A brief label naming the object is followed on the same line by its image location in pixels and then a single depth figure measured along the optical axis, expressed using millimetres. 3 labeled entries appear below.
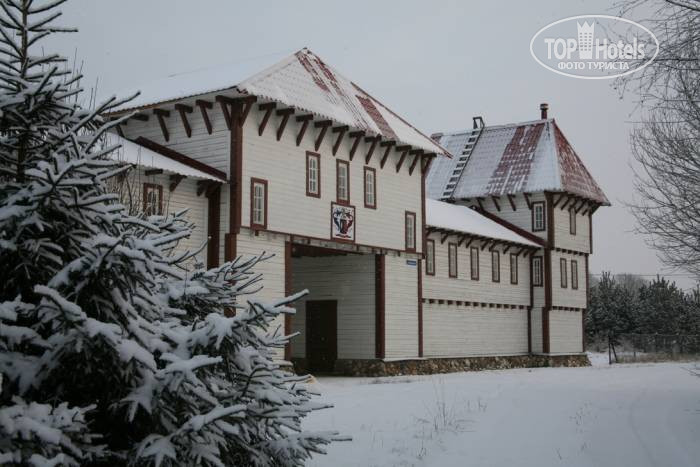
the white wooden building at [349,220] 22469
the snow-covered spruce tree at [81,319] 4188
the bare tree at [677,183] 15117
